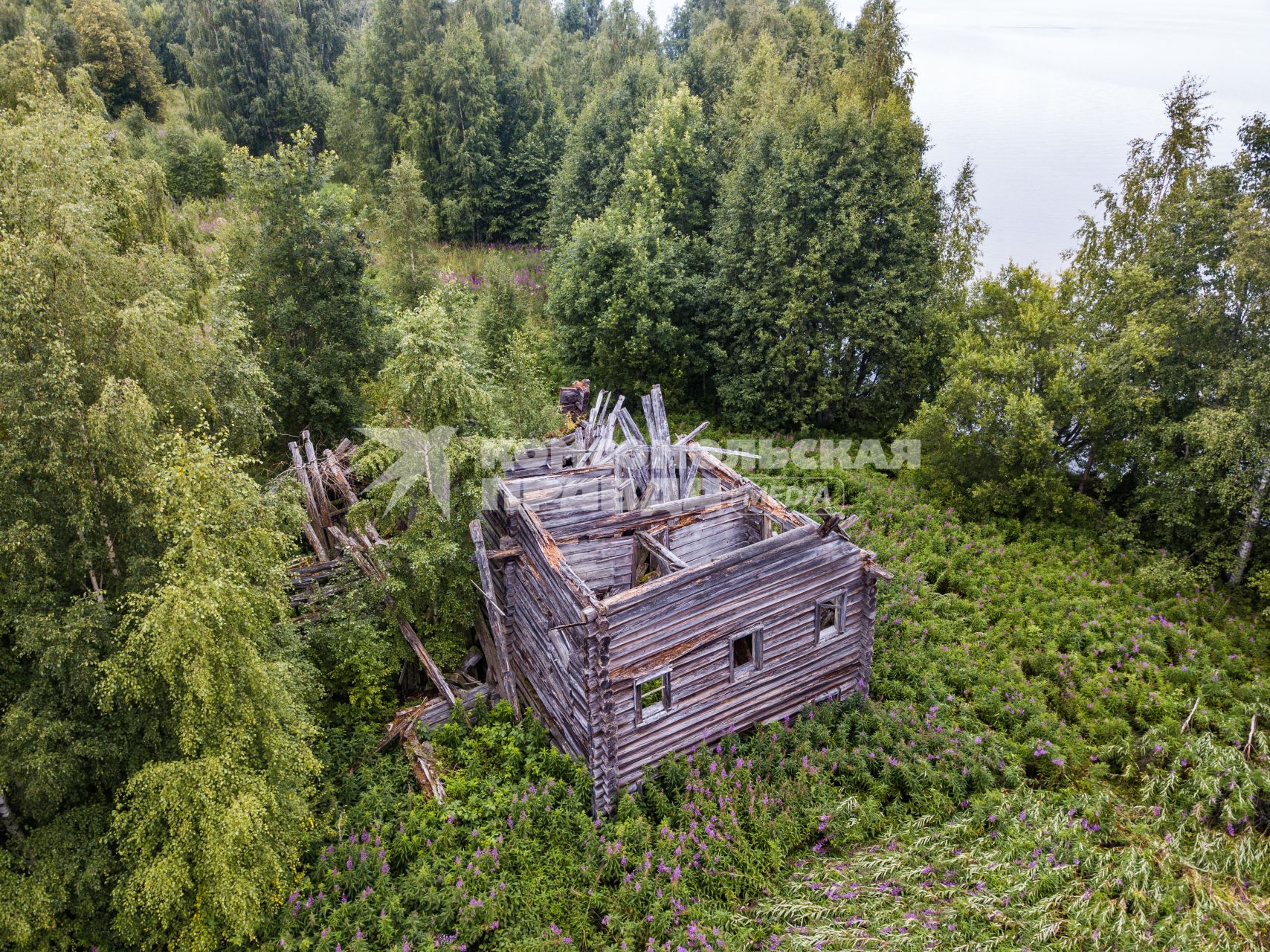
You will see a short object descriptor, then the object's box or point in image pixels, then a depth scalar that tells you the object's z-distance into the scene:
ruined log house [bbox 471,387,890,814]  10.04
